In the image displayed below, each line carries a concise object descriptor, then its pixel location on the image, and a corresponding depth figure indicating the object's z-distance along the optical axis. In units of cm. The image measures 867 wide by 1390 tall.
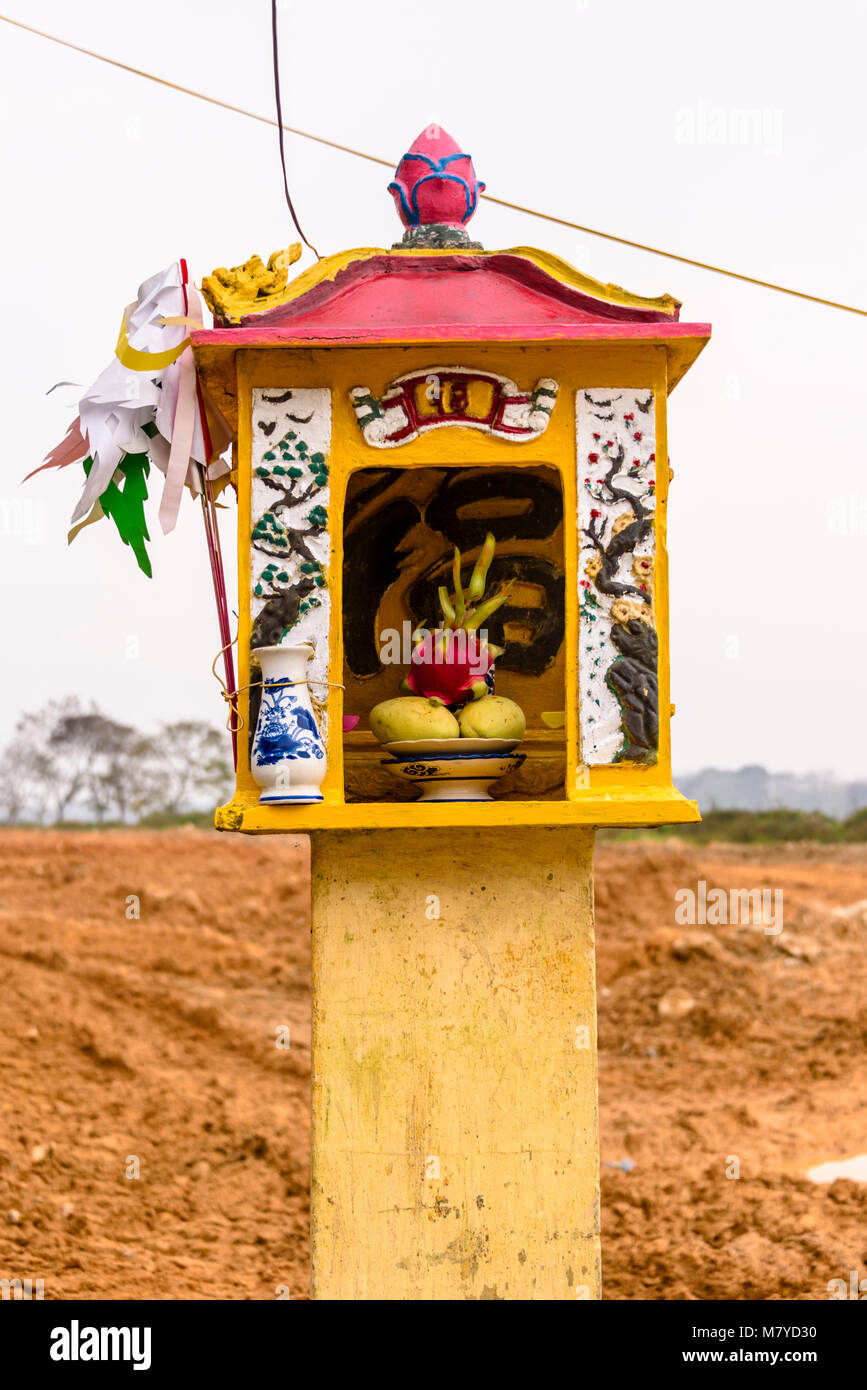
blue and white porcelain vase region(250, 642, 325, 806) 360
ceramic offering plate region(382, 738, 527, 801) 389
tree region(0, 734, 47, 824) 1792
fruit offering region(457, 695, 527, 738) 395
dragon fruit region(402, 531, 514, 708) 405
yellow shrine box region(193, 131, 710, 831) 371
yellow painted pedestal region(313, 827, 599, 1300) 389
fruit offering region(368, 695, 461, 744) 390
